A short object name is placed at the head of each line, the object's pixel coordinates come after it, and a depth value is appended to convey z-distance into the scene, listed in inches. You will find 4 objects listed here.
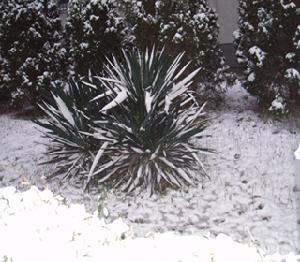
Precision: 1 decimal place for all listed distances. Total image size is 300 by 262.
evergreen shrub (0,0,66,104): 394.6
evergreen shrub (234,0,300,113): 316.2
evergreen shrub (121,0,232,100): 334.6
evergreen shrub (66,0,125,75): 360.8
